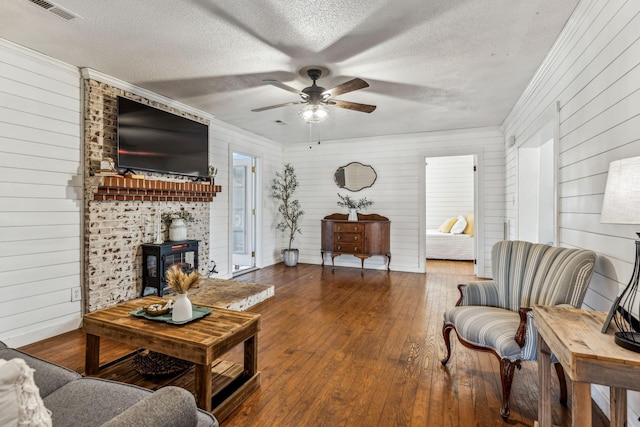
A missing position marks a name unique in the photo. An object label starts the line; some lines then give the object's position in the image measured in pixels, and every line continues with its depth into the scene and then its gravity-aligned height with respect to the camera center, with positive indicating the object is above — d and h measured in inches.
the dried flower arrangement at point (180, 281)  76.6 -17.4
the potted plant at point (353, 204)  231.8 +5.0
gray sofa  37.5 -30.6
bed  275.7 -31.2
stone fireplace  126.0 -0.8
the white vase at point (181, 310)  78.4 -25.1
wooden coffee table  67.9 -30.4
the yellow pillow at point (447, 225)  301.9 -13.4
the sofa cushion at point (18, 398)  27.6 -17.1
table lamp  43.9 +0.9
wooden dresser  222.4 -18.7
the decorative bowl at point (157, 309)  81.1 -26.0
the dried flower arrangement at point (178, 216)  158.9 -3.3
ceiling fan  122.3 +43.5
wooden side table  43.6 -21.4
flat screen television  135.9 +33.1
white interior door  239.8 -1.6
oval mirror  240.2 +26.5
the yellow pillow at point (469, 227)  287.3 -14.5
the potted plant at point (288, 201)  259.9 +7.6
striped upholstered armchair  73.7 -24.8
